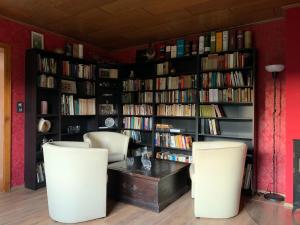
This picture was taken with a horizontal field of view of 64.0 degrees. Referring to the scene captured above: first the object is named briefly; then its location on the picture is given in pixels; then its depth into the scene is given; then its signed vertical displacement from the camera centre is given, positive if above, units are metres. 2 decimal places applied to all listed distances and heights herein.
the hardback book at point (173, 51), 4.22 +1.06
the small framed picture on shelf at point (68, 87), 4.08 +0.42
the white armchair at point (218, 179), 2.59 -0.76
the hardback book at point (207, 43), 3.88 +1.10
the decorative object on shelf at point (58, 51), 3.91 +0.99
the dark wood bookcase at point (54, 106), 3.62 +0.08
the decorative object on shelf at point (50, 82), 3.81 +0.47
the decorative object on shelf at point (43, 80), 3.69 +0.48
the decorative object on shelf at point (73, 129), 4.26 -0.33
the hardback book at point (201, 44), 3.91 +1.09
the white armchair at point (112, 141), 4.18 -0.54
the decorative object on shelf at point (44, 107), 3.77 +0.06
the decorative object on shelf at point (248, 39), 3.59 +1.07
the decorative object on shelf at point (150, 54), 4.53 +1.08
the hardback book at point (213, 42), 3.82 +1.10
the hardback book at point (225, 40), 3.71 +1.10
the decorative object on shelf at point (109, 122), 4.79 -0.22
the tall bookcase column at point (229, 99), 3.52 +0.18
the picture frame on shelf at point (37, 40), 3.84 +1.15
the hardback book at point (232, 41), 3.68 +1.07
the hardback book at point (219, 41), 3.75 +1.09
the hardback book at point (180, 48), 4.12 +1.09
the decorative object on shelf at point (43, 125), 3.68 -0.22
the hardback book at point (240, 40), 3.61 +1.07
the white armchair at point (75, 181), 2.44 -0.74
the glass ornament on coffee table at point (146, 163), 3.26 -0.72
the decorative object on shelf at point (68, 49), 4.17 +1.08
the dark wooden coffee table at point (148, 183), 2.91 -0.94
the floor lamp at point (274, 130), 3.19 -0.29
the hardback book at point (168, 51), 4.28 +1.06
